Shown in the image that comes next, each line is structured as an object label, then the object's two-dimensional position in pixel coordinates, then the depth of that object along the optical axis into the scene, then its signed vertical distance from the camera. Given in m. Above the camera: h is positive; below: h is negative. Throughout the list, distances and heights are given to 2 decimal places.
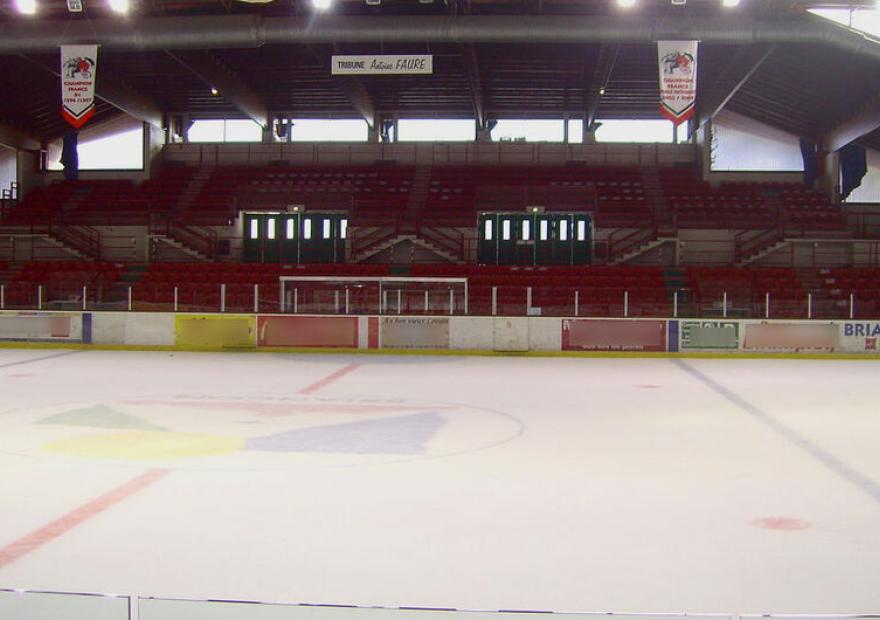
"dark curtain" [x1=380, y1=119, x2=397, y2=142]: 34.00 +6.70
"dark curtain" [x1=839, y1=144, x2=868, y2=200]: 29.44 +4.73
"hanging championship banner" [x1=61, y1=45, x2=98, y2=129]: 19.14 +4.81
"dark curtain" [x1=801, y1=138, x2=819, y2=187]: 31.12 +5.07
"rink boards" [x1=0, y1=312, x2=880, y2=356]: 19.56 -0.63
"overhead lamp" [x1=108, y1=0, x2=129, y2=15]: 19.27 +6.44
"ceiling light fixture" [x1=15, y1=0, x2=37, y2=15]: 19.50 +6.47
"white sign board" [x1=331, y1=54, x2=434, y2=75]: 19.19 +5.18
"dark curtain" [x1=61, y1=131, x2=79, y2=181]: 33.22 +5.30
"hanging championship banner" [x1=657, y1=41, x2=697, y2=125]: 18.02 +4.71
